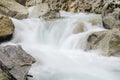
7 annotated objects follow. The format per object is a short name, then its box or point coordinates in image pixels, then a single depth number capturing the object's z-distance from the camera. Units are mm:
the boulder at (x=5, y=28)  9938
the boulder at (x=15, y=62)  5746
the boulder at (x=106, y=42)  9203
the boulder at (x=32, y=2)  19352
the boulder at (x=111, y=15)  11284
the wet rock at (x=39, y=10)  14670
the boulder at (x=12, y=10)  13281
